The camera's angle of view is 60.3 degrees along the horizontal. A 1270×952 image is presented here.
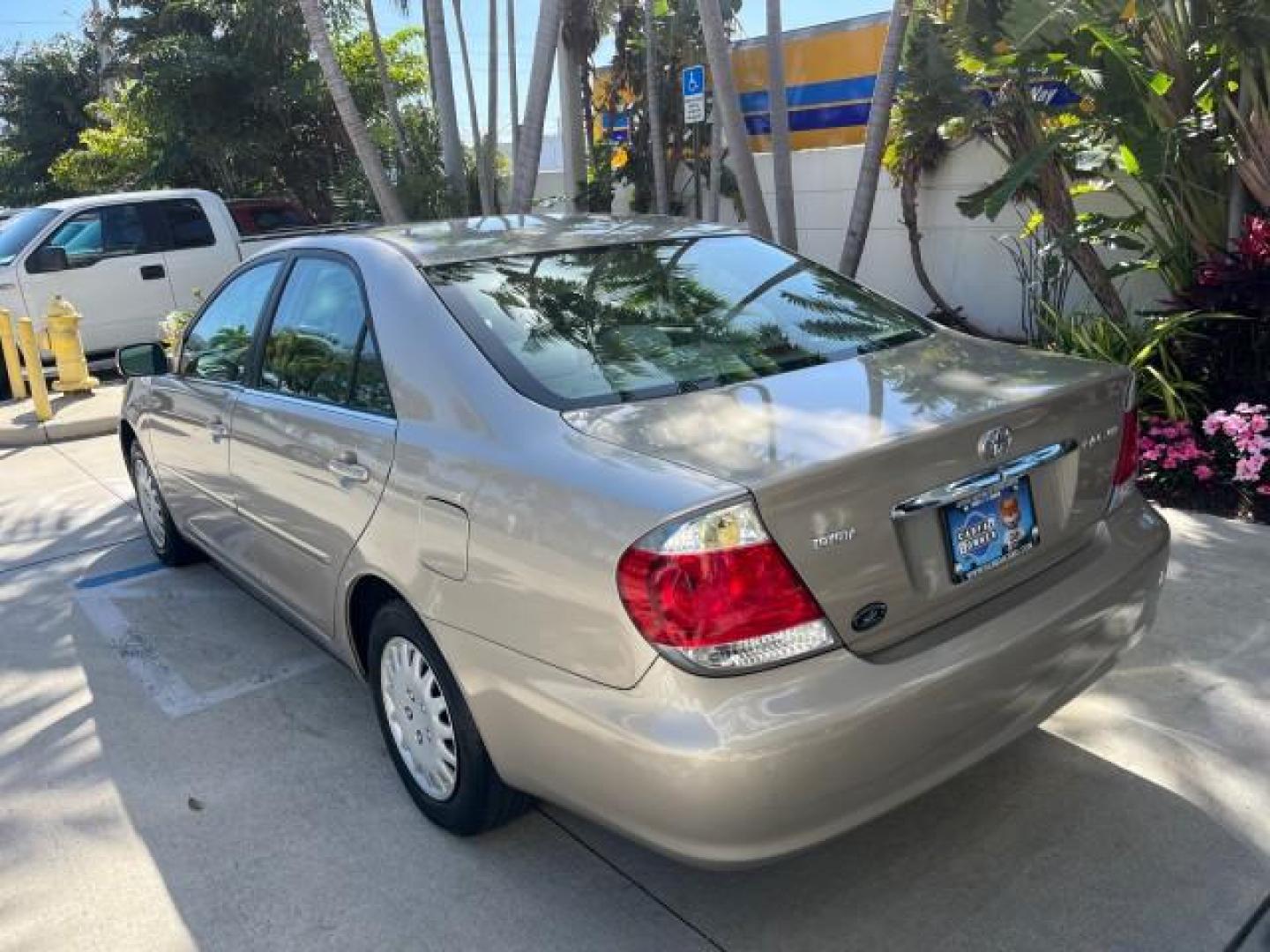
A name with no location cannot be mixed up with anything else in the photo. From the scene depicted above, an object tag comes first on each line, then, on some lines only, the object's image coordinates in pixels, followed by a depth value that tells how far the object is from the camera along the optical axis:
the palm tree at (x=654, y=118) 12.37
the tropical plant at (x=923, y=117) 8.09
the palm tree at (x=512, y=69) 13.52
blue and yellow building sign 11.95
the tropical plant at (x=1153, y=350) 5.49
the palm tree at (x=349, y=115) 9.04
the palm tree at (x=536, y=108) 8.31
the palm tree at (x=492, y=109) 13.03
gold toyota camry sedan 2.22
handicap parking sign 9.34
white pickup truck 10.71
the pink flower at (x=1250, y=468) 4.93
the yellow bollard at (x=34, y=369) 8.68
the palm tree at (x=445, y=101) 11.19
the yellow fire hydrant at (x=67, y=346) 9.38
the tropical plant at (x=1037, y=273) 7.68
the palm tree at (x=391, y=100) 14.45
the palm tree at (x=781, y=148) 8.09
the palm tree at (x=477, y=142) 12.20
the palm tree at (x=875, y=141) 7.19
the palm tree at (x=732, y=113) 7.45
